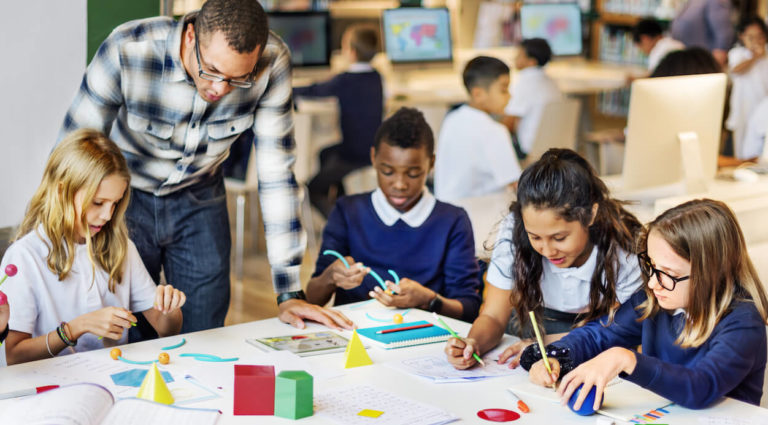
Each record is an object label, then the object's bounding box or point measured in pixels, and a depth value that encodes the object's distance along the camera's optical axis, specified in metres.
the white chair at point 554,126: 5.25
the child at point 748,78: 5.72
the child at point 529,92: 5.46
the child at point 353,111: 5.28
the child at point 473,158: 3.78
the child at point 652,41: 6.47
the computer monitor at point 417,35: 6.02
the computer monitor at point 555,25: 6.83
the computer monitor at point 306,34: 5.86
